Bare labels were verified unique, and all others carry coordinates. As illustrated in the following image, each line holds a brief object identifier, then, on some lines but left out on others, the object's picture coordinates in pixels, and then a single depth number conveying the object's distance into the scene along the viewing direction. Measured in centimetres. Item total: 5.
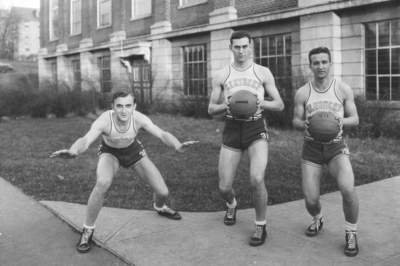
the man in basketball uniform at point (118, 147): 505
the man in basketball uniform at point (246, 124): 506
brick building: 1415
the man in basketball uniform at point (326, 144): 469
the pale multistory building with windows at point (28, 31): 10200
